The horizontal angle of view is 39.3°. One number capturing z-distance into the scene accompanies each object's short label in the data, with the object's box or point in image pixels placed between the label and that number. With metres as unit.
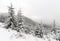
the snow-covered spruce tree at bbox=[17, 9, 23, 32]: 23.73
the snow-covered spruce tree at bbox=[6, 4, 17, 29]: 20.66
